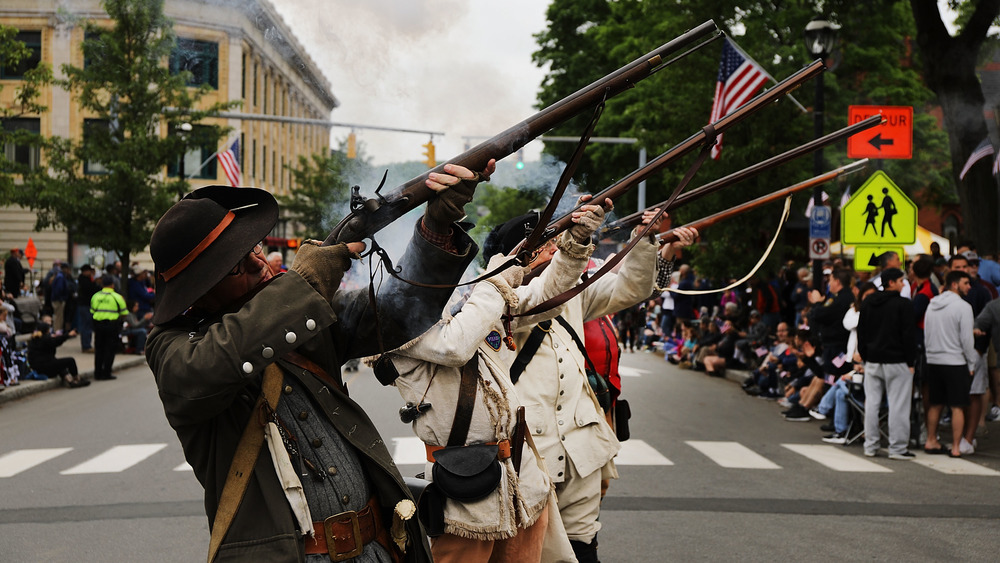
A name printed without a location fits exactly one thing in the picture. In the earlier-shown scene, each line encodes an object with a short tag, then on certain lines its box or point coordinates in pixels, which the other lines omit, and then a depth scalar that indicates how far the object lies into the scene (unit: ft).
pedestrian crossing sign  44.09
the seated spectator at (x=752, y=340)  60.08
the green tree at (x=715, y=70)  61.41
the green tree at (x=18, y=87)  54.49
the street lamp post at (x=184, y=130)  73.72
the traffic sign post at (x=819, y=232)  53.11
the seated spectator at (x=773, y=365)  51.67
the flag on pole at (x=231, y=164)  68.95
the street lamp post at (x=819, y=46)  50.88
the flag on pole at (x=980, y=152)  54.39
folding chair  39.21
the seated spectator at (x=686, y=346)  72.33
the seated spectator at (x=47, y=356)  55.42
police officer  58.59
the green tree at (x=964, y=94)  54.34
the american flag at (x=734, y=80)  49.26
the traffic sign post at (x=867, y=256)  44.83
